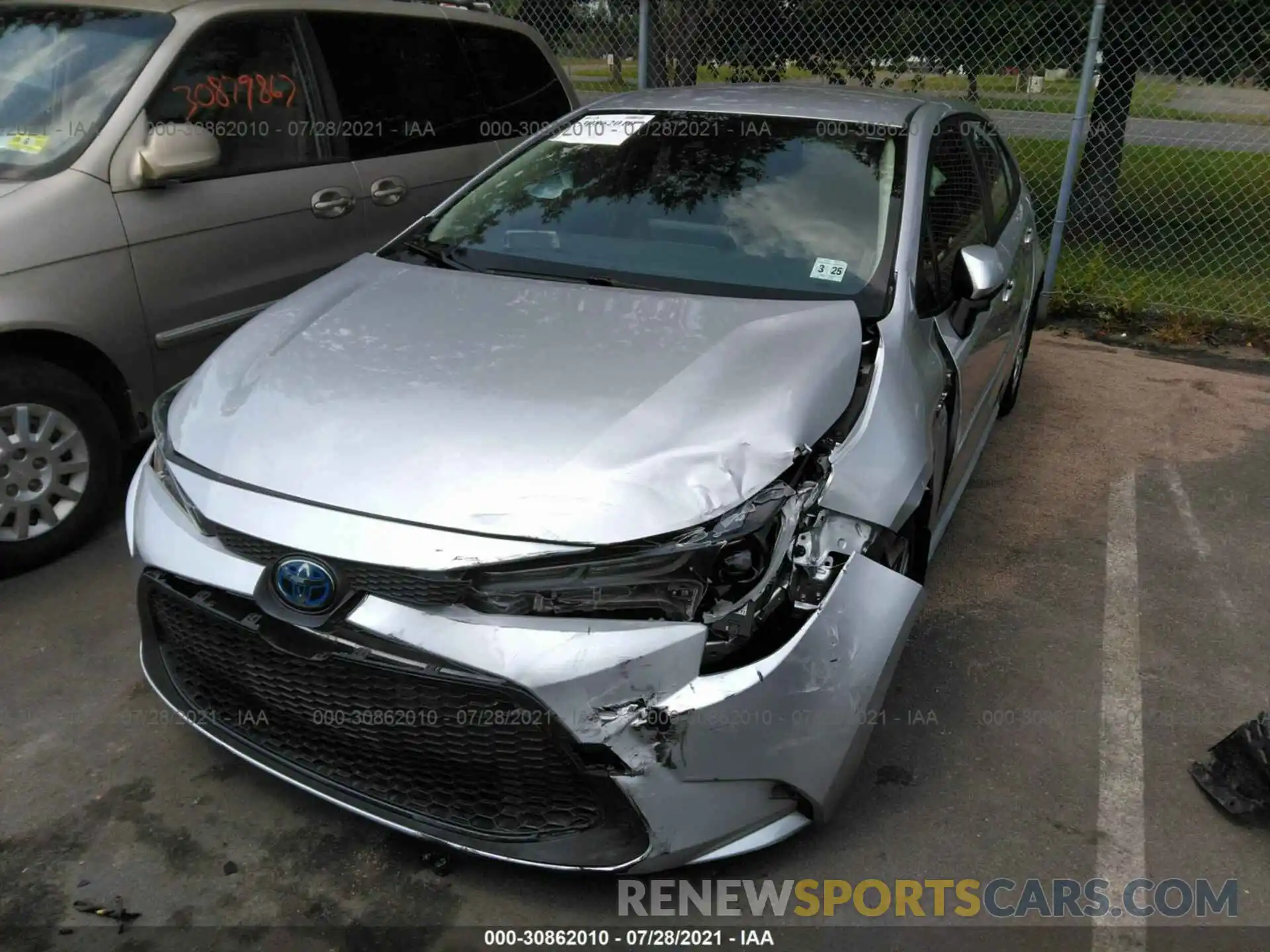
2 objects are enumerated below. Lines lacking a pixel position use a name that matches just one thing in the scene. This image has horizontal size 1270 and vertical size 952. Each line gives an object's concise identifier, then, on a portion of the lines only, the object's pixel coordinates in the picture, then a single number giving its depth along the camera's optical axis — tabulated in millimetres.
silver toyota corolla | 2143
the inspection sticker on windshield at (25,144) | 3725
